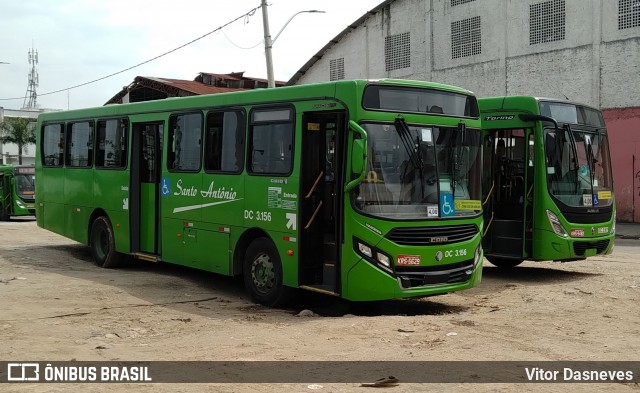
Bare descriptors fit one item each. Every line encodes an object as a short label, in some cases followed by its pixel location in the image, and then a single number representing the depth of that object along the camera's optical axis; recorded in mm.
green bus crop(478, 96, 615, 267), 12898
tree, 66938
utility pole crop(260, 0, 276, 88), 24281
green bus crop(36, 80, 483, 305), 9180
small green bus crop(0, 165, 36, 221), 33062
